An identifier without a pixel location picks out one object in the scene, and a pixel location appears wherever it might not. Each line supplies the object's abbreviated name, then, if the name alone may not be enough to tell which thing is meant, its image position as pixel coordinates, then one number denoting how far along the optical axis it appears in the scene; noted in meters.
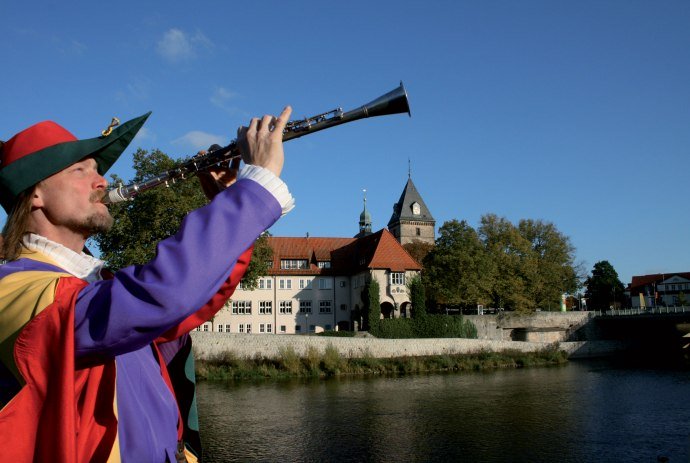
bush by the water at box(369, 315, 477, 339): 43.50
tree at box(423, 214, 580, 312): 51.09
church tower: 85.75
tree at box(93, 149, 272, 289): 30.89
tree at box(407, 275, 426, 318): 44.94
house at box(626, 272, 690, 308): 101.75
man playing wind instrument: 1.40
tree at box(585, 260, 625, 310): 87.56
